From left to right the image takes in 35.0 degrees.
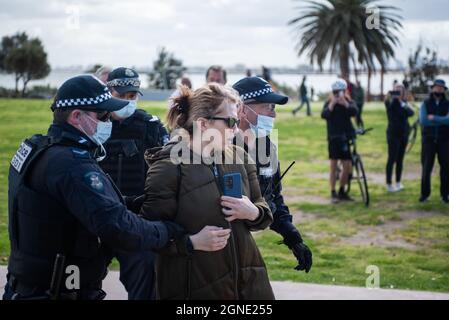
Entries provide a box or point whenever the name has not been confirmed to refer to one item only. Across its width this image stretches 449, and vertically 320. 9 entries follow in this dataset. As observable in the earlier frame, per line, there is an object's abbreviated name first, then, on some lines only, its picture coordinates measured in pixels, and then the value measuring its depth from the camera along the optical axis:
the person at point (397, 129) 11.82
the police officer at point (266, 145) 4.12
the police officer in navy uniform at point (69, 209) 2.94
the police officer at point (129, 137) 4.86
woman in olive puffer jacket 3.19
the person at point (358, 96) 24.02
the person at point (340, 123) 10.70
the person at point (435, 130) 10.84
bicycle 10.89
